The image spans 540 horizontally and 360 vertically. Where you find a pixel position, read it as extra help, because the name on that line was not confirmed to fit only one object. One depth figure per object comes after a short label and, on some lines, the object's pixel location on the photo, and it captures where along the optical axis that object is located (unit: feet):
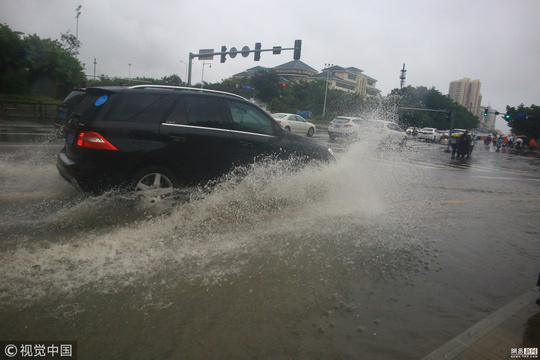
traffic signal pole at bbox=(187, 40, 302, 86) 80.66
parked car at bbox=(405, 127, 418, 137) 138.59
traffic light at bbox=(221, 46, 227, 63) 86.82
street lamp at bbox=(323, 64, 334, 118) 199.11
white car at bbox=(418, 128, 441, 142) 148.97
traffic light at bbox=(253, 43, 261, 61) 82.49
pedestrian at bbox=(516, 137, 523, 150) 129.49
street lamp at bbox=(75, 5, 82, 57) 176.04
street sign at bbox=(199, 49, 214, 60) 88.57
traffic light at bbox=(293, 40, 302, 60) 80.38
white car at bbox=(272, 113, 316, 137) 83.46
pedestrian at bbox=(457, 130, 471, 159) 69.36
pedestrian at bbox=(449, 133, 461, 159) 73.26
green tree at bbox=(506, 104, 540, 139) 184.65
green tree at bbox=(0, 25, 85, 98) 92.12
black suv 15.06
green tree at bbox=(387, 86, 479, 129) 262.47
